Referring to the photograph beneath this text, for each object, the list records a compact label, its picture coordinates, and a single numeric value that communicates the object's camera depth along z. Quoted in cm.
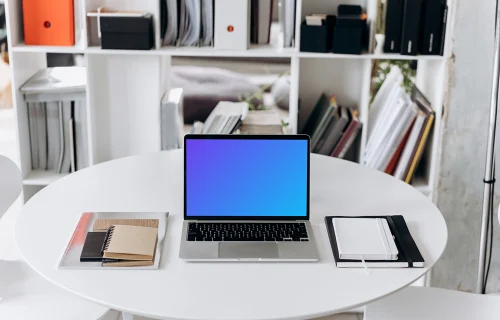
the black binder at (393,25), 280
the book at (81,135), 301
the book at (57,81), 294
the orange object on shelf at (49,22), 284
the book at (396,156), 295
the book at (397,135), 288
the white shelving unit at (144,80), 285
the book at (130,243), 176
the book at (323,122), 296
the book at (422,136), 291
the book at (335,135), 296
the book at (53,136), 300
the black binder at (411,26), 277
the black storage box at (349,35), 280
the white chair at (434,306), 208
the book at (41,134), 300
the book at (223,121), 297
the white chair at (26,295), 206
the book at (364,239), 179
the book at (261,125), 298
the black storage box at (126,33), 281
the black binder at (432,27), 278
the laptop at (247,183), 197
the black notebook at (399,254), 178
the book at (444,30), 279
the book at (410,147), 291
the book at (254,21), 288
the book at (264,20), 287
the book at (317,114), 305
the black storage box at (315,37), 281
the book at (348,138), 297
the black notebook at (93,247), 177
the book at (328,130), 298
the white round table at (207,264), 161
